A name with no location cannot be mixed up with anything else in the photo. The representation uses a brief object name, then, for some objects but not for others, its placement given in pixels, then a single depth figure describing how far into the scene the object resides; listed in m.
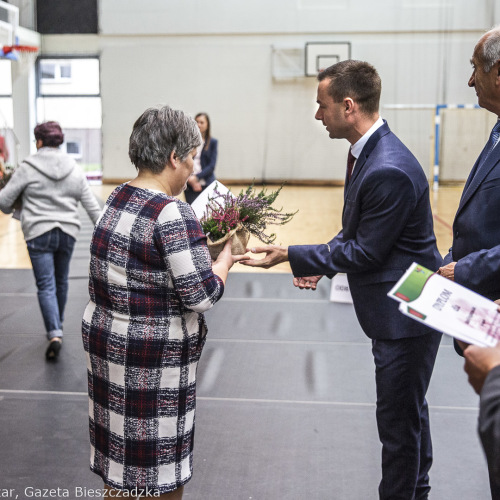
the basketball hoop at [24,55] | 15.31
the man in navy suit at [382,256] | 2.15
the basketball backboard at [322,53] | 16.81
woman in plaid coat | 1.85
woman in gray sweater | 4.39
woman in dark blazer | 7.85
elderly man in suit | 1.89
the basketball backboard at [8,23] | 15.24
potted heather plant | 2.22
